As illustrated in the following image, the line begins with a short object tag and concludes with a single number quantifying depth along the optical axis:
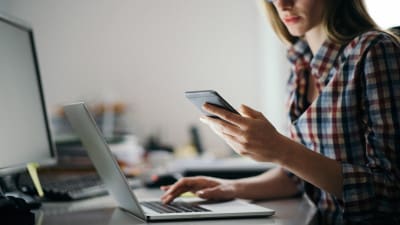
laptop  1.01
